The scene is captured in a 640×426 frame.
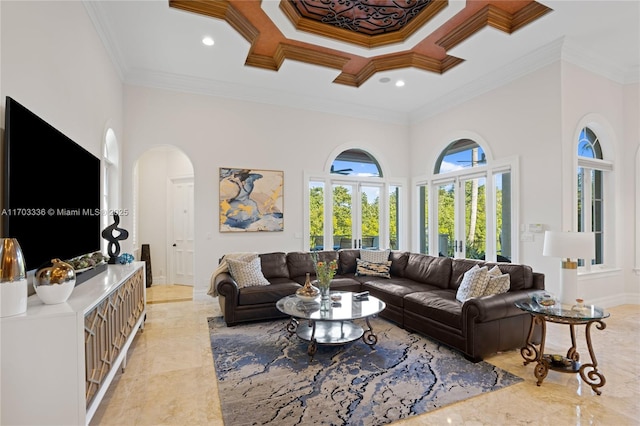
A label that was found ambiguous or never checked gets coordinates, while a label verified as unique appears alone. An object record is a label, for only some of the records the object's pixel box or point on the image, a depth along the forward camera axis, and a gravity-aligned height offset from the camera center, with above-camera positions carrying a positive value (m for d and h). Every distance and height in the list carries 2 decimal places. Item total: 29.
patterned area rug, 2.31 -1.39
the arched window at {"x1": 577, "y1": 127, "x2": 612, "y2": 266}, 5.00 +0.42
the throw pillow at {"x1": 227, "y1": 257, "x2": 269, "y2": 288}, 4.48 -0.80
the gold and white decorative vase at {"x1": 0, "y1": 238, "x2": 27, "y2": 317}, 1.71 -0.33
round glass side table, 2.58 -1.00
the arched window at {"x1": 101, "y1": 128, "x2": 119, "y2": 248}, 4.58 +0.63
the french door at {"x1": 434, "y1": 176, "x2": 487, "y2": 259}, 5.66 -0.04
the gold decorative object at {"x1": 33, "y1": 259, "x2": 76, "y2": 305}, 1.95 -0.41
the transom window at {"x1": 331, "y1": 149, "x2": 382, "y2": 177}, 6.80 +1.09
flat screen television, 1.92 +0.19
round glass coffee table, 3.21 -0.99
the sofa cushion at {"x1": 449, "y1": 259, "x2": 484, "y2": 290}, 4.23 -0.71
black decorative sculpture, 3.76 -0.27
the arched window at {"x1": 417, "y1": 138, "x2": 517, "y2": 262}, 5.24 +0.16
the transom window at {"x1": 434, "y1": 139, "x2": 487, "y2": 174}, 5.76 +1.08
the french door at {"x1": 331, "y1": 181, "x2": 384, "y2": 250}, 6.77 +0.03
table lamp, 3.01 -0.36
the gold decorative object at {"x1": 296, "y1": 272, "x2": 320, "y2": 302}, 3.60 -0.86
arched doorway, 7.04 +0.09
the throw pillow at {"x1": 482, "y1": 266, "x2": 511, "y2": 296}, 3.43 -0.73
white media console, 1.72 -0.81
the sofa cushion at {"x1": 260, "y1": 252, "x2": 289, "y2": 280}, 5.08 -0.79
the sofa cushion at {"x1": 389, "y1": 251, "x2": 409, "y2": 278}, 5.40 -0.80
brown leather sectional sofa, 3.15 -0.99
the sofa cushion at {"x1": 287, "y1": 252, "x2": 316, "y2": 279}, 5.28 -0.80
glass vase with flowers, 3.57 -0.69
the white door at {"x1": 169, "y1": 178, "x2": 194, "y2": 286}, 7.03 -0.35
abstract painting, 5.73 +0.28
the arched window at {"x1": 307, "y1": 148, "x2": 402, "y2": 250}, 6.56 +0.21
